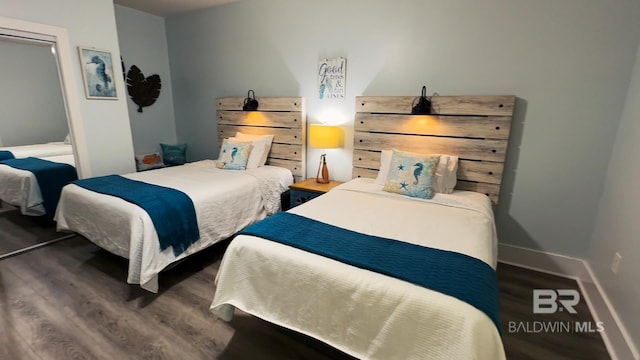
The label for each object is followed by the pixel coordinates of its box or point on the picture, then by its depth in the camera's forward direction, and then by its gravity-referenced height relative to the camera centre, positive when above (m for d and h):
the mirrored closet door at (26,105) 2.48 +0.03
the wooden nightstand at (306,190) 2.96 -0.77
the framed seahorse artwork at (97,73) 2.91 +0.37
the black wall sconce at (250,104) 3.55 +0.10
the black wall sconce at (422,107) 2.57 +0.07
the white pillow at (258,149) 3.38 -0.42
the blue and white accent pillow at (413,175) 2.36 -0.49
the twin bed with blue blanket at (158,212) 2.04 -0.78
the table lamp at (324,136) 3.00 -0.23
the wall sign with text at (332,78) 3.04 +0.37
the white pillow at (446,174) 2.49 -0.49
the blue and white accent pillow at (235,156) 3.27 -0.48
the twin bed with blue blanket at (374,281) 1.13 -0.71
